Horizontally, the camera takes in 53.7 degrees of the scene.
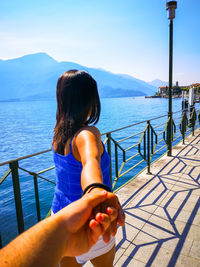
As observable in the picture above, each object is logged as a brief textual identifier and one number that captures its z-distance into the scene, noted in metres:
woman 1.00
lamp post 5.09
